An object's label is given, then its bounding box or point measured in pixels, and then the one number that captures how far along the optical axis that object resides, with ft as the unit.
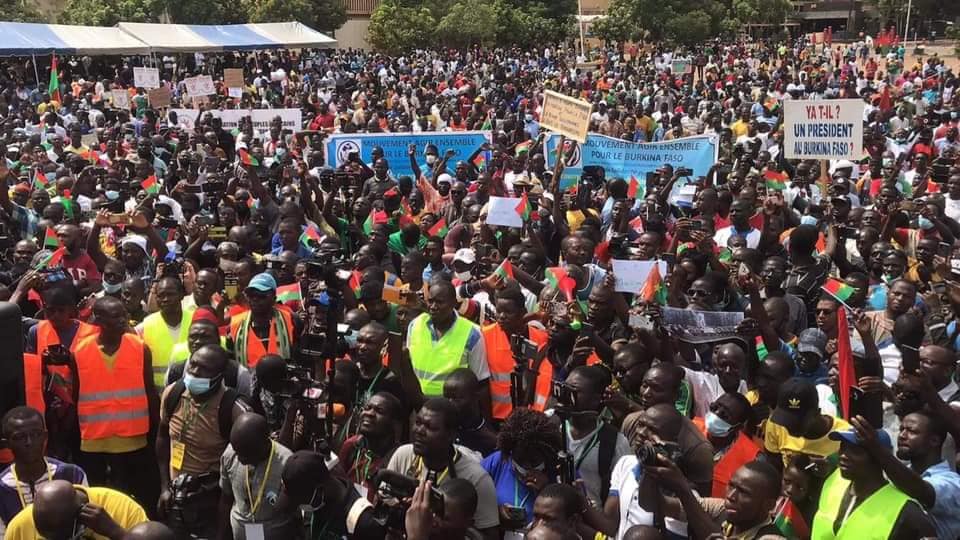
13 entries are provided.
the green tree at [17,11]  128.98
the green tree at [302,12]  146.01
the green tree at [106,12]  131.64
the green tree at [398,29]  135.85
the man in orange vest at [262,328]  17.92
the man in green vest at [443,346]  16.99
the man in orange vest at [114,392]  16.40
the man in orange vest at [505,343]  17.63
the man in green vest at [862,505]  11.30
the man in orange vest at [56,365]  16.20
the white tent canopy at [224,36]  102.94
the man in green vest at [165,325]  17.93
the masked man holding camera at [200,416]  14.97
